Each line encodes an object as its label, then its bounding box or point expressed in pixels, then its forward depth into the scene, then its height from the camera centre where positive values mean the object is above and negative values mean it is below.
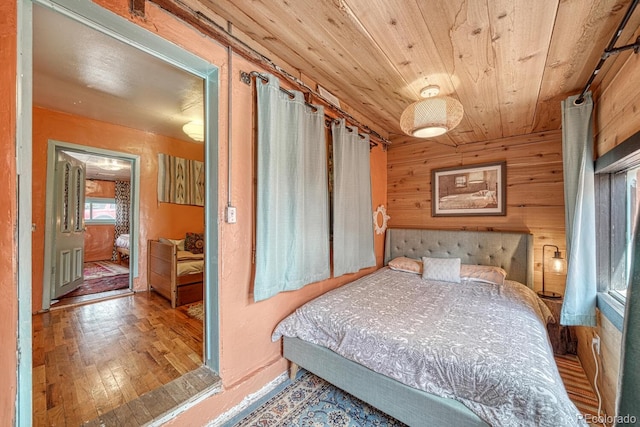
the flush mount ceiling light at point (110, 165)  4.74 +1.02
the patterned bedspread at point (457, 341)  1.05 -0.70
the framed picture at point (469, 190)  2.91 +0.30
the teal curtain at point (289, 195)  1.69 +0.15
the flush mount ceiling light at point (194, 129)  2.68 +0.94
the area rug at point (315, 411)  1.51 -1.26
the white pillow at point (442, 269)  2.57 -0.59
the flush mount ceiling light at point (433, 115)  1.80 +0.73
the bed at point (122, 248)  6.20 -0.85
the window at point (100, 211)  6.68 +0.11
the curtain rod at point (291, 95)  1.70 +0.93
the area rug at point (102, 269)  4.68 -1.15
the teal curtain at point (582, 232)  1.69 -0.12
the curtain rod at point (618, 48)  1.06 +0.85
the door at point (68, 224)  3.04 -0.12
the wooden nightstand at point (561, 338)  2.27 -1.13
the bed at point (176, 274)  2.99 -0.75
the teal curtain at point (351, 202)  2.39 +0.13
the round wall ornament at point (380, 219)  3.37 -0.06
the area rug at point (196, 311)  2.72 -1.11
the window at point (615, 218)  1.57 -0.02
